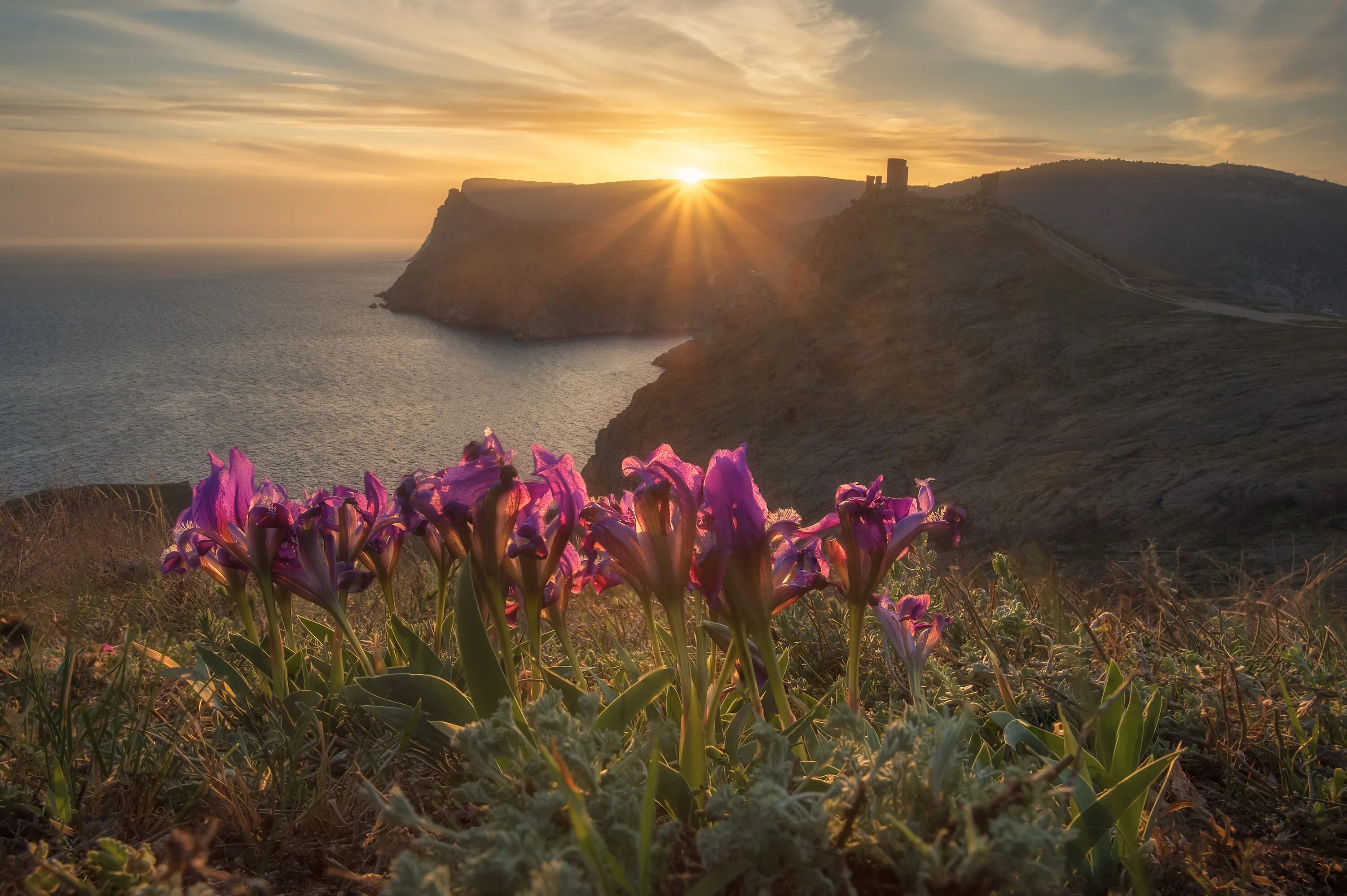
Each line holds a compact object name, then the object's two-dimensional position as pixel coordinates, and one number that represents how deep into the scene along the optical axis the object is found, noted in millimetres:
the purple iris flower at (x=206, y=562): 378
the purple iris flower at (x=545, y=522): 320
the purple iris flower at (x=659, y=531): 307
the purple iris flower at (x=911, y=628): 355
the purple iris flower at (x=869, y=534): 331
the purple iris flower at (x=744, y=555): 301
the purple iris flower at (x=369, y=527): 394
